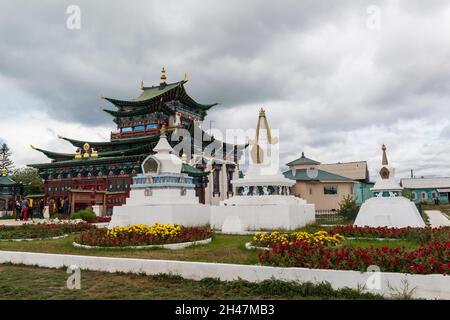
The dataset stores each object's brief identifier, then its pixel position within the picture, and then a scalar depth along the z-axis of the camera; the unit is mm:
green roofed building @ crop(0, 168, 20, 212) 44844
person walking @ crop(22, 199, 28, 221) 30564
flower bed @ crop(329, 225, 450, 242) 13319
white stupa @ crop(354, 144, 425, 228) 17531
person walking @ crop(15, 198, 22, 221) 33006
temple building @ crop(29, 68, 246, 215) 38000
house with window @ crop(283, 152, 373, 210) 41844
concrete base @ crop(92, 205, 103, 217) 32812
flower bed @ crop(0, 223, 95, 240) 17031
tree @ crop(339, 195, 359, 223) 24312
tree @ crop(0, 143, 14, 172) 82750
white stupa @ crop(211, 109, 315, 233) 18625
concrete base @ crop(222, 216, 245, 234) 18047
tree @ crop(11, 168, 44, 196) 62766
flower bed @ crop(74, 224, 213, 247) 13109
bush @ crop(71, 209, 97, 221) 26000
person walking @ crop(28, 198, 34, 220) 32975
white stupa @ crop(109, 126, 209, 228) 19297
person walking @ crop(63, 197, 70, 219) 37369
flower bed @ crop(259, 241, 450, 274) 7398
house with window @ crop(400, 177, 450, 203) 66000
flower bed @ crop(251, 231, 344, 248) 11078
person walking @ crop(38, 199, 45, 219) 33319
